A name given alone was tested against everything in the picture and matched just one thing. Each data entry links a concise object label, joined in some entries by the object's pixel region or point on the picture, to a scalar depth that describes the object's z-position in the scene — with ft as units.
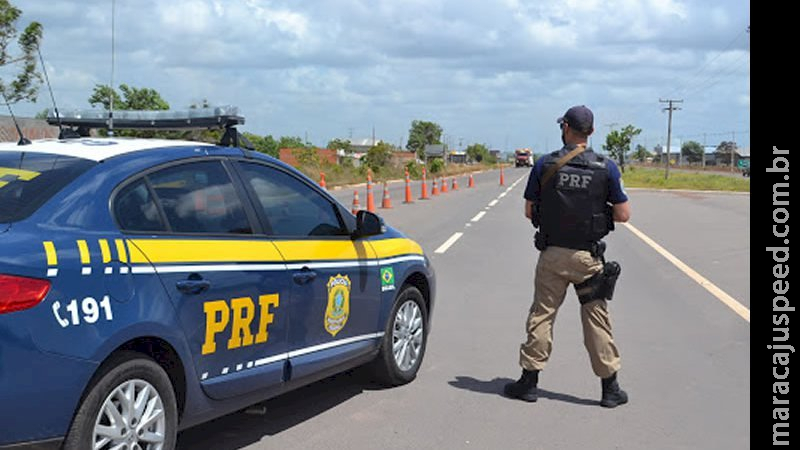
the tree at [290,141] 318.80
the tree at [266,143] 179.93
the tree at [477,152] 573.45
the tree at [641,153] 641.40
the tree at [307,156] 163.22
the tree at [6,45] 57.67
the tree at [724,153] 516.32
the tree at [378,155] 240.73
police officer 18.60
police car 11.16
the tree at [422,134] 526.57
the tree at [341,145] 407.03
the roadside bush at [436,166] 267.49
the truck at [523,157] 391.83
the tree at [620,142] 315.78
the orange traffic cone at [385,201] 83.79
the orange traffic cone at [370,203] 74.48
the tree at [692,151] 582.68
